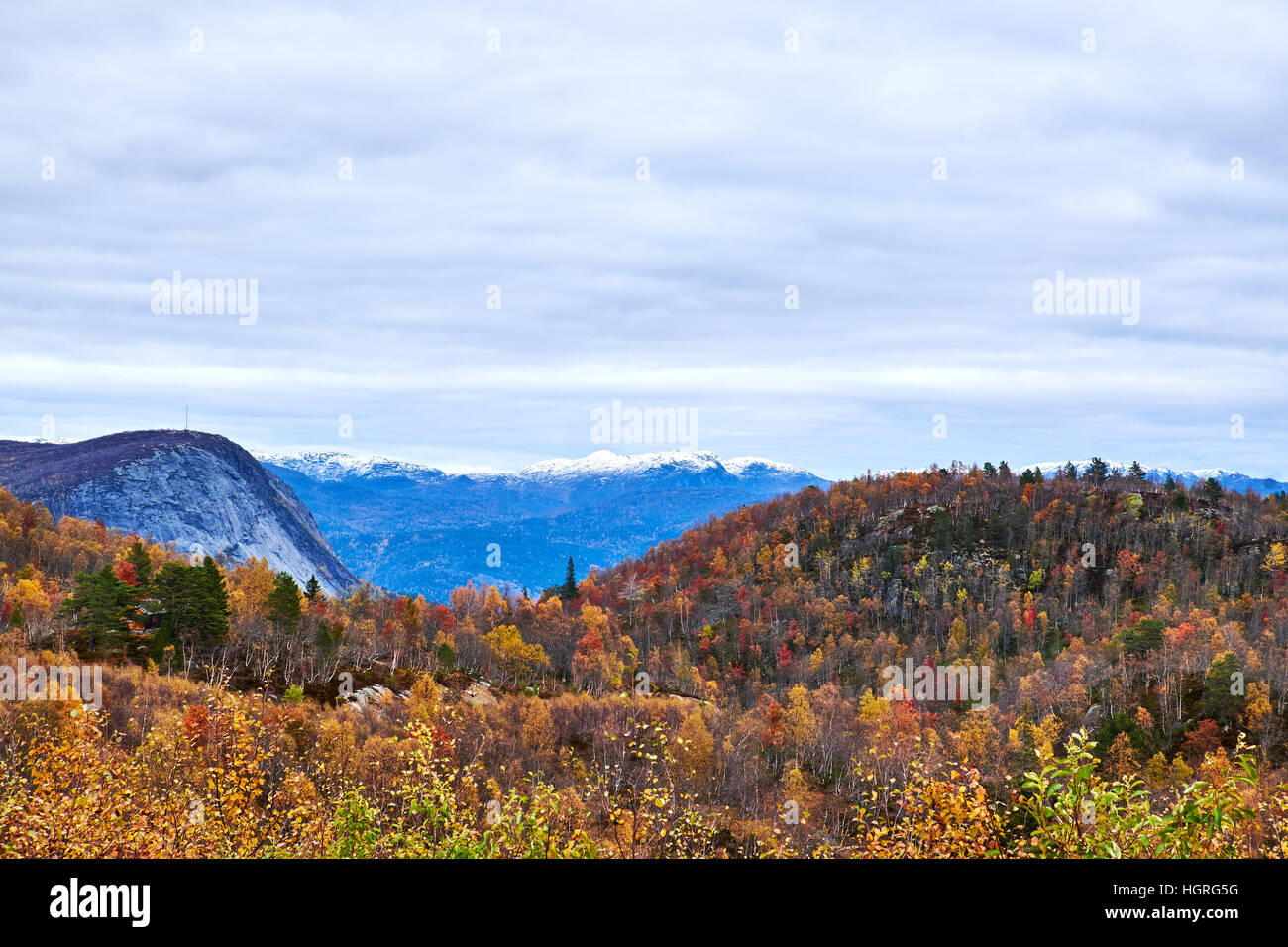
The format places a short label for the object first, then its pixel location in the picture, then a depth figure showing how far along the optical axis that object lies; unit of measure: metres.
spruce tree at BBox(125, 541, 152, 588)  135.71
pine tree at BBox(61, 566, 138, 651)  104.81
